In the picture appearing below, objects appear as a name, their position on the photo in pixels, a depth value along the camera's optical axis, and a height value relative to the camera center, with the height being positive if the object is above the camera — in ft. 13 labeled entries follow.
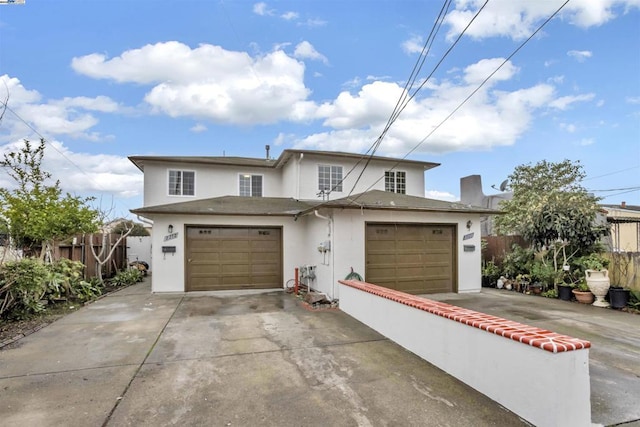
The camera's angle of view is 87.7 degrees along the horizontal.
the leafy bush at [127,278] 38.91 -4.99
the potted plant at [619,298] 24.49 -4.87
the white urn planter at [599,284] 25.67 -4.07
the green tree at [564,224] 28.89 +0.73
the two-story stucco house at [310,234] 29.35 +0.06
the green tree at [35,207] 25.39 +2.43
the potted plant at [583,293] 26.66 -4.94
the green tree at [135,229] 56.70 +1.49
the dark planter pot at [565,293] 28.37 -5.18
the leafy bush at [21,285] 20.58 -2.99
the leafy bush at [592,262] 27.12 -2.50
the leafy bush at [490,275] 36.99 -4.68
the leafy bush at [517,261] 34.50 -3.07
